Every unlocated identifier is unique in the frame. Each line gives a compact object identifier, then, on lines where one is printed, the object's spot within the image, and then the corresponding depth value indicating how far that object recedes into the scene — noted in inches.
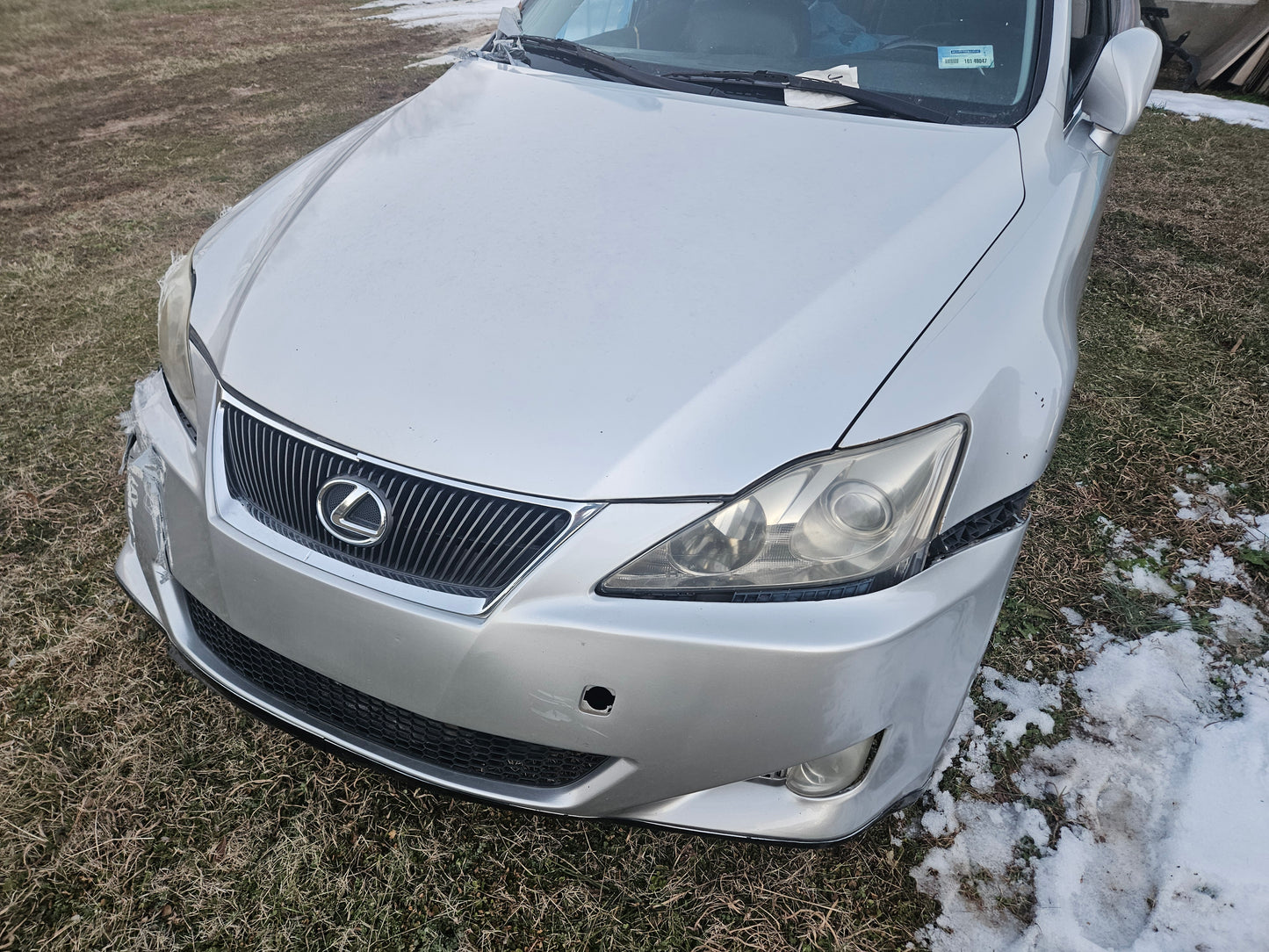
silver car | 46.1
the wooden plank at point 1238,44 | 261.7
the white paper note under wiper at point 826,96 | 74.0
